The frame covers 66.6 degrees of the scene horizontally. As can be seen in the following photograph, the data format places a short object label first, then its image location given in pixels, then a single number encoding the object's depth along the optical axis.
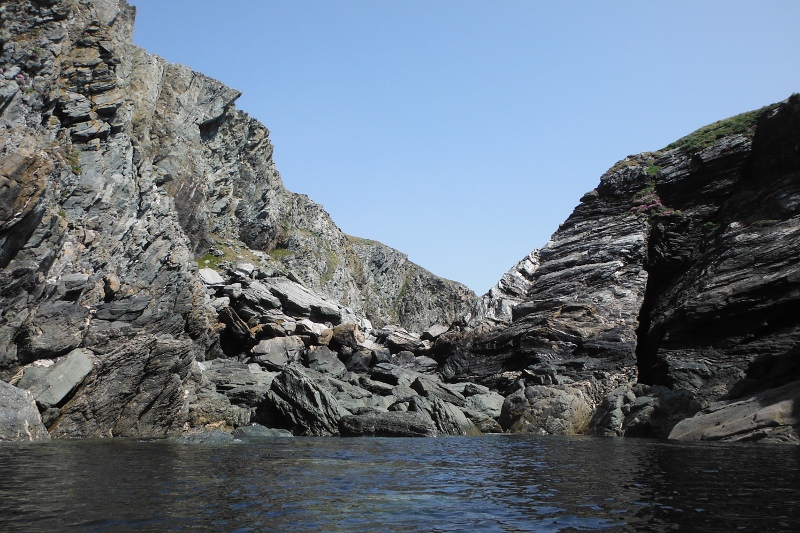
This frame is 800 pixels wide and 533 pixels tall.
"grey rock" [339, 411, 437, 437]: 38.38
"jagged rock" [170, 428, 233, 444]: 31.70
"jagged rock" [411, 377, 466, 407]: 48.06
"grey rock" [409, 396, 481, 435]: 40.56
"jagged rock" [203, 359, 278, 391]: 48.12
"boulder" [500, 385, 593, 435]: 42.03
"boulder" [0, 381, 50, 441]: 27.52
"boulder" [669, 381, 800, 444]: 27.70
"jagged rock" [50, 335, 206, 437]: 33.71
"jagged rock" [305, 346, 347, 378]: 60.68
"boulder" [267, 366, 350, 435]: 39.66
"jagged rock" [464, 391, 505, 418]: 46.84
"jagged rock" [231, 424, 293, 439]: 37.72
